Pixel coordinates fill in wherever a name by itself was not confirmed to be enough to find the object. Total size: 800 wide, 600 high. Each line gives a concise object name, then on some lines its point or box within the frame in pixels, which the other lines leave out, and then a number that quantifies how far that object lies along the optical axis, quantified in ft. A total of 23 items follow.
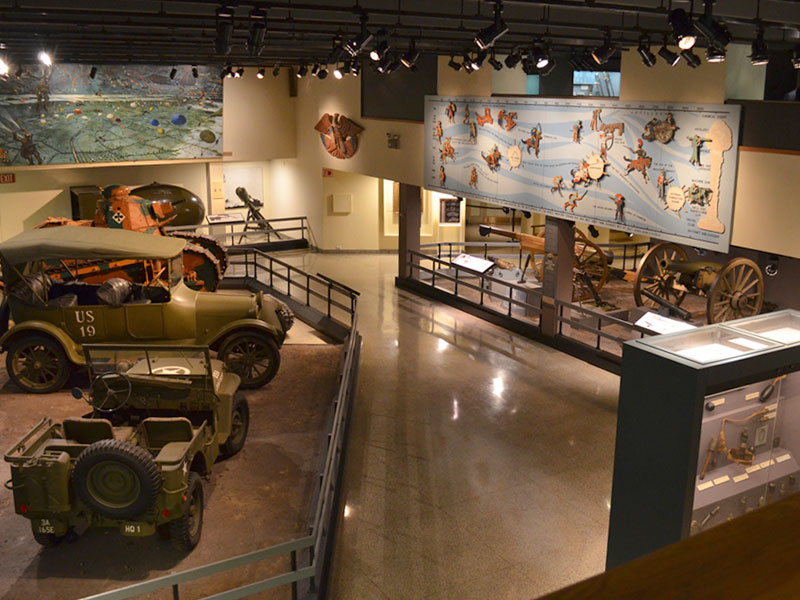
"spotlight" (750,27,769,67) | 30.23
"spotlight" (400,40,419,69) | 39.26
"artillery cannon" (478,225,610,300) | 52.92
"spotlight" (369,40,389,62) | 33.17
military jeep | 22.99
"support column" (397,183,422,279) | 59.98
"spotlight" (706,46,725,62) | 29.71
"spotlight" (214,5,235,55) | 28.89
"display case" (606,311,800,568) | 19.39
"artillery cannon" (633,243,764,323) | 39.65
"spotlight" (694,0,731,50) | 25.43
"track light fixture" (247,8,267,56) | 28.68
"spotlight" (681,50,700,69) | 31.17
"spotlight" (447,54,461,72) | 48.68
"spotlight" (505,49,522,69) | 40.67
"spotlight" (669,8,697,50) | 25.09
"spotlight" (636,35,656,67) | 34.58
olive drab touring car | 37.11
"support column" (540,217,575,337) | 46.52
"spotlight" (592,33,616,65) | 34.58
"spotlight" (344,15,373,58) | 30.27
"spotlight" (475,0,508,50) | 26.78
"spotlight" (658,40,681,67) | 32.68
